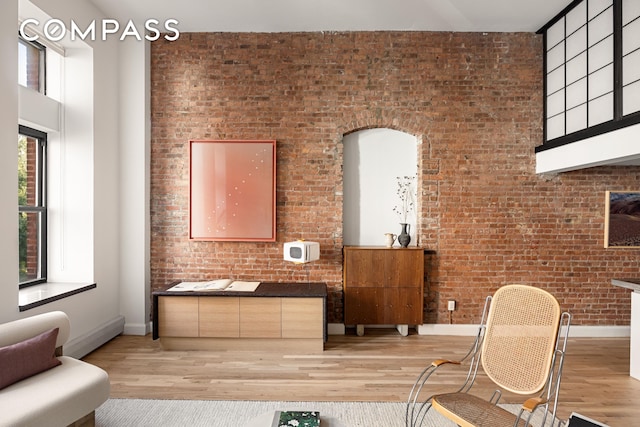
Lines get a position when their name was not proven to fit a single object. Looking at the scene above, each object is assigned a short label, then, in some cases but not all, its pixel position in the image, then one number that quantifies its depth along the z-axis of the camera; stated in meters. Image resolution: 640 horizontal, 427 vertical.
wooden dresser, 5.22
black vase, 5.32
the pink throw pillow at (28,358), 2.70
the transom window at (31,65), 4.30
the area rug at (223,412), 3.16
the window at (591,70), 3.86
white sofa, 2.44
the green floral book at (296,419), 2.54
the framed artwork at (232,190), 5.37
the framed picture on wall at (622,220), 5.32
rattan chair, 2.54
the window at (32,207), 4.41
